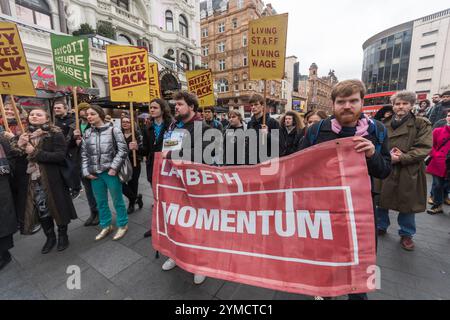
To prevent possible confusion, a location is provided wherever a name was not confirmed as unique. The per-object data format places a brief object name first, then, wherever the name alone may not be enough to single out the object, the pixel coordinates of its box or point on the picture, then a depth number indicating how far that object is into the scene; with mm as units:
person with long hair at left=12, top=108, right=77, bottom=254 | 2693
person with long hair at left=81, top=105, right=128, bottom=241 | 3053
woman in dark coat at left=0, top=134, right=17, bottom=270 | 2557
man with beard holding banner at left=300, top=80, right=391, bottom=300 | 1624
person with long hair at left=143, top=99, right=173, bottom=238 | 3266
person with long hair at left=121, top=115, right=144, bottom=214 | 4111
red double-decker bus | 36681
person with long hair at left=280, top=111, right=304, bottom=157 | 4246
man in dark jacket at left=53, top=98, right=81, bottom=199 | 2959
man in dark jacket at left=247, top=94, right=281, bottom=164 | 3666
